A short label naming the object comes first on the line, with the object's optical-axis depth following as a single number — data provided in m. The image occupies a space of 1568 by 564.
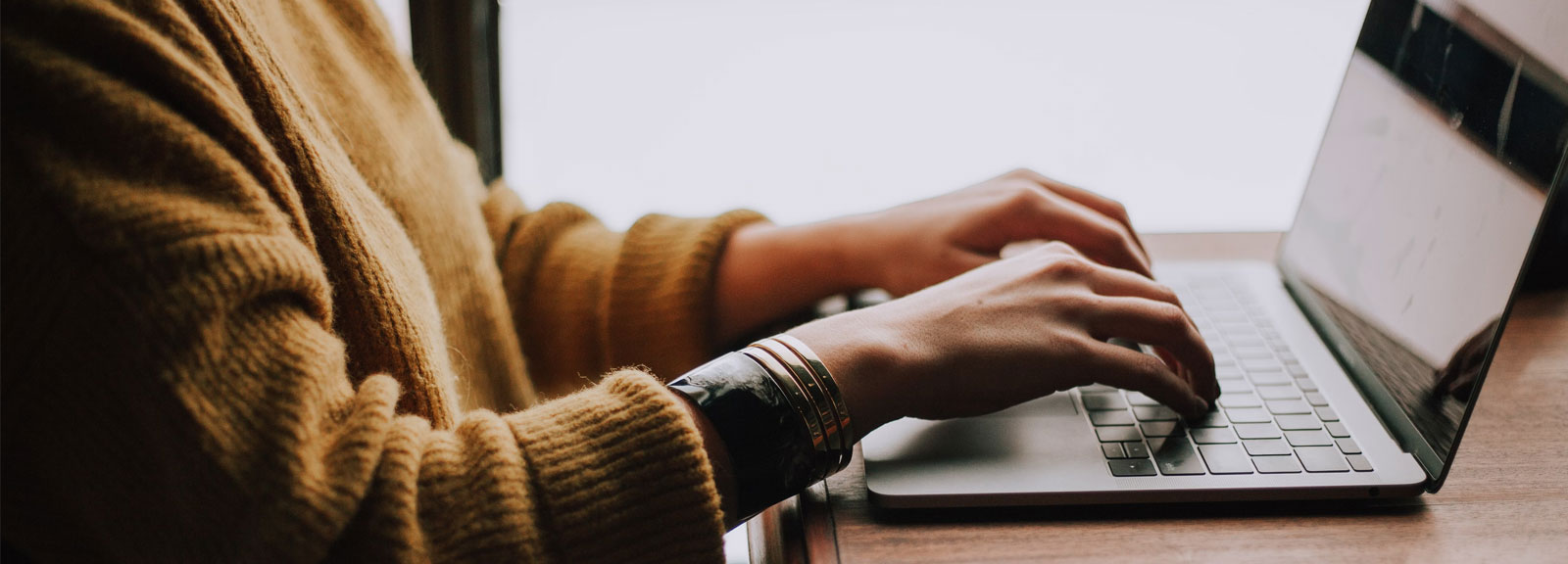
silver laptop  0.49
